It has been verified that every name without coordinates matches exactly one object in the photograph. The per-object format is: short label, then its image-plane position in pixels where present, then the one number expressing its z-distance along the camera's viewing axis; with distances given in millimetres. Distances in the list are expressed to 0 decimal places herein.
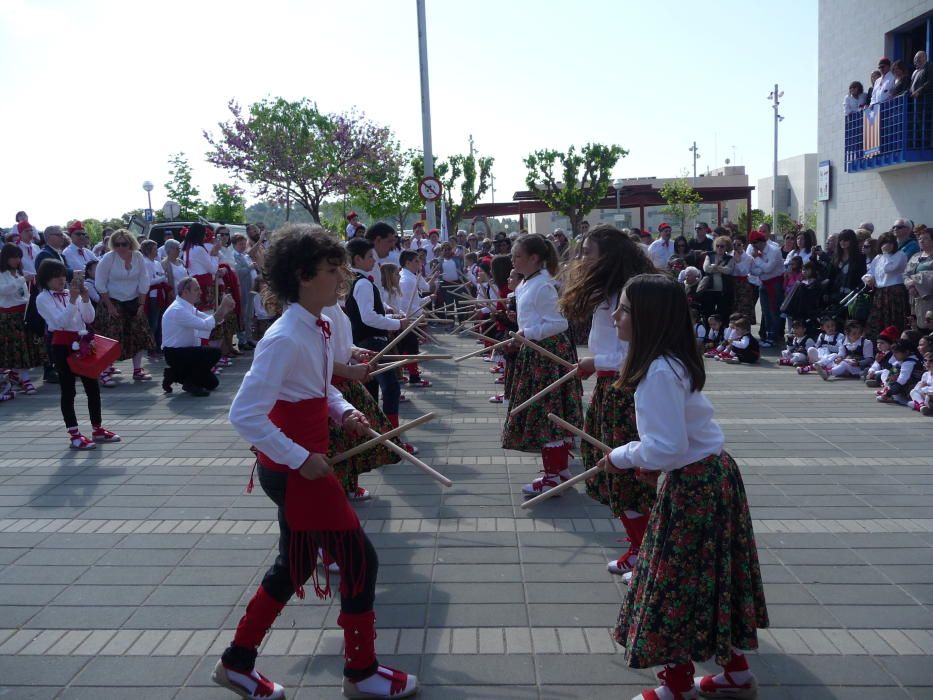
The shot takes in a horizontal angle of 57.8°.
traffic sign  17938
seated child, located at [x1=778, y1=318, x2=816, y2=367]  11447
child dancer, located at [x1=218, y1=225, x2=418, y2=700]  3117
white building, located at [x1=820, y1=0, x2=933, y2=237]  14102
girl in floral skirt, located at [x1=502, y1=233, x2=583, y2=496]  5648
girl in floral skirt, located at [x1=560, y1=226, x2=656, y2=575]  4430
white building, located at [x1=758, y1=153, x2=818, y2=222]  55566
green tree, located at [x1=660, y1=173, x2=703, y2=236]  43656
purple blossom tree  33781
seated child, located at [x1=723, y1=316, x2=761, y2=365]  11930
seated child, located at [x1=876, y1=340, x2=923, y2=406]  8656
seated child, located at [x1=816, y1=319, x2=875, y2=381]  10391
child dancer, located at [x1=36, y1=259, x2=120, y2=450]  7430
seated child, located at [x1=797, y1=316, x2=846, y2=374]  10805
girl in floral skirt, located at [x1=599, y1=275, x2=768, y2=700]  2971
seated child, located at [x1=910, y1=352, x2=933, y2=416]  8047
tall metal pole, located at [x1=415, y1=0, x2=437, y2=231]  20266
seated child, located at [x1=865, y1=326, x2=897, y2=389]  9523
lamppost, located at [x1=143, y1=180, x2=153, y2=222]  28594
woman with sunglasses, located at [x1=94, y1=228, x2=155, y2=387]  11469
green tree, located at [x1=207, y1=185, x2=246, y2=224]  37094
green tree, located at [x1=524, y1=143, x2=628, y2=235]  44219
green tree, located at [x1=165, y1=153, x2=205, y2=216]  35719
